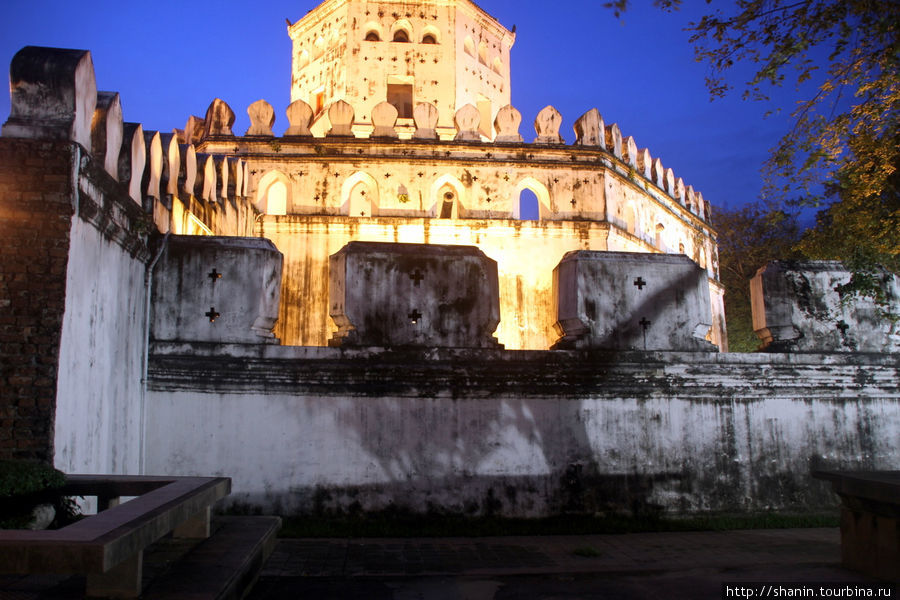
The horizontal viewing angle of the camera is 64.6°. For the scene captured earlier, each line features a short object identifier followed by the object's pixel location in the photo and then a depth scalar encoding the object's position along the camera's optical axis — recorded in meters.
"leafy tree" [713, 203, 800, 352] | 22.05
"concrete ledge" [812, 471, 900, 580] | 4.59
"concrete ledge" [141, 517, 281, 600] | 3.46
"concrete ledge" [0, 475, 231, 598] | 2.71
